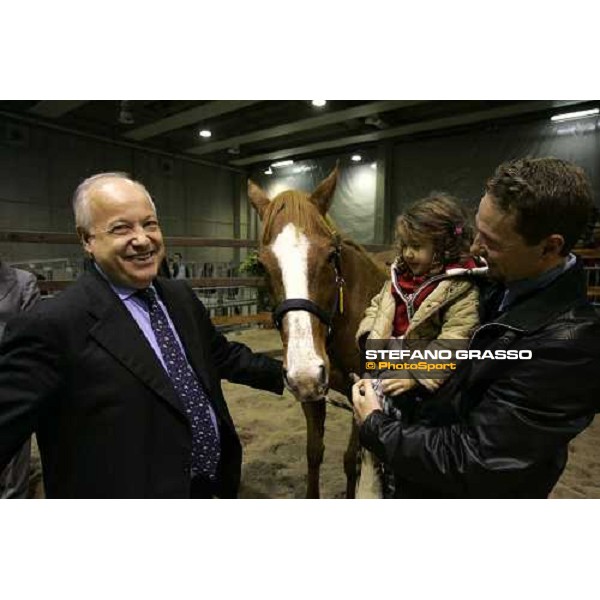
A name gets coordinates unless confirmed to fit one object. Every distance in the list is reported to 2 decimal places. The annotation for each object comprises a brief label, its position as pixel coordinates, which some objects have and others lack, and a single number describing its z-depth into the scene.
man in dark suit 0.74
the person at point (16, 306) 1.32
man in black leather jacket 0.62
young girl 0.82
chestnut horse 0.94
